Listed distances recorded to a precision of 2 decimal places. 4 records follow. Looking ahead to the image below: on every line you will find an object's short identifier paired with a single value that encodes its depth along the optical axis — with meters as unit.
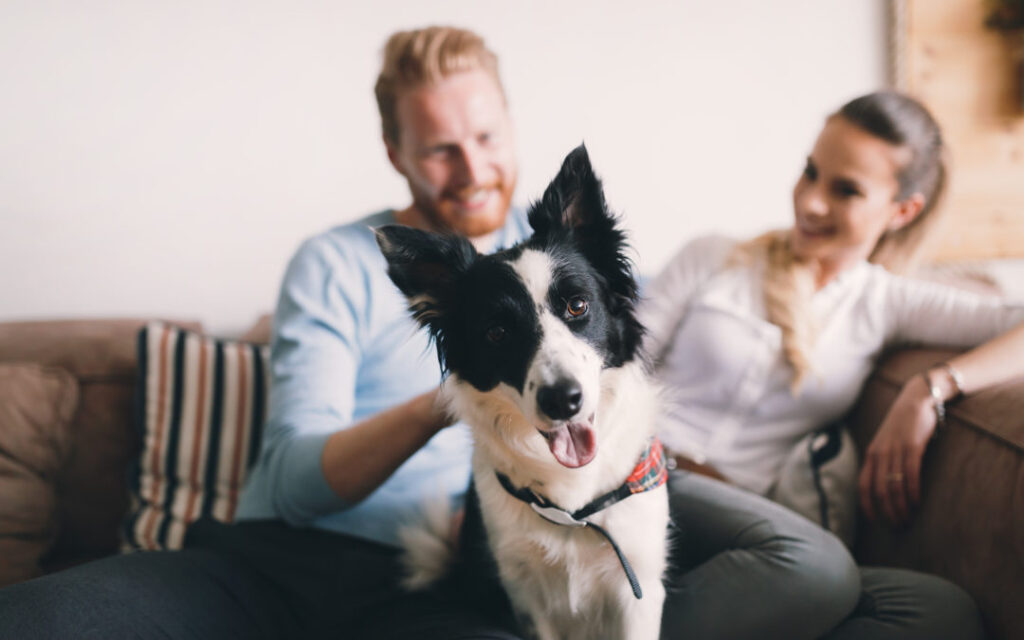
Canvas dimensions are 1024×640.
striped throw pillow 1.84
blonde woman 1.44
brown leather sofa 1.24
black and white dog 1.05
